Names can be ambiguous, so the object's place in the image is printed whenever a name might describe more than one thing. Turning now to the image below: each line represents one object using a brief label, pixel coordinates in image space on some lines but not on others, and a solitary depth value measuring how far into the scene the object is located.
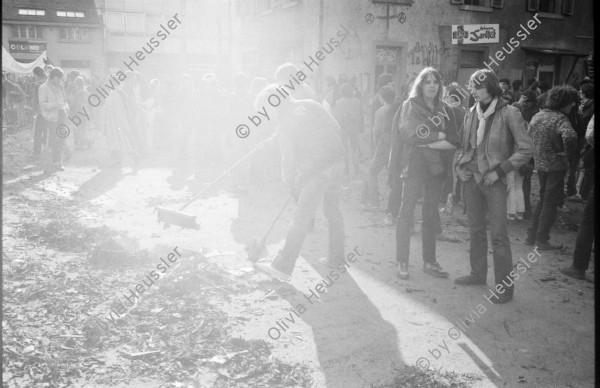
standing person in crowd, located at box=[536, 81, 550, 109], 10.19
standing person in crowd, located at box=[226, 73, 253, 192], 10.44
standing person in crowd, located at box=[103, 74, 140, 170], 11.55
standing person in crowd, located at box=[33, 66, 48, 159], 11.96
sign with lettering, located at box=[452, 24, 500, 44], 13.16
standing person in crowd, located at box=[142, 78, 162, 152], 14.53
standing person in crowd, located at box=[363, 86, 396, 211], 8.10
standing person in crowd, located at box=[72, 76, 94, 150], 13.99
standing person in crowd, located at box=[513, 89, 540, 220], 7.92
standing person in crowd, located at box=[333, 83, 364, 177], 10.87
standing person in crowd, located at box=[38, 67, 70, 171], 10.88
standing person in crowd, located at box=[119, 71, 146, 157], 11.79
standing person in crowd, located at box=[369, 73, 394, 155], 10.08
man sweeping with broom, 5.23
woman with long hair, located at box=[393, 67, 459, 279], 5.28
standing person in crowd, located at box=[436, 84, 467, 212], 7.97
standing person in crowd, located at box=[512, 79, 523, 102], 12.25
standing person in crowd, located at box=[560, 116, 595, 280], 5.41
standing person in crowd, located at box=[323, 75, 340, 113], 12.76
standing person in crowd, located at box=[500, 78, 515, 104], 11.67
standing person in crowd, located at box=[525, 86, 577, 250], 6.21
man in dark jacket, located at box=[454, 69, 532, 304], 4.82
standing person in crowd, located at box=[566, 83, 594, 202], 8.98
